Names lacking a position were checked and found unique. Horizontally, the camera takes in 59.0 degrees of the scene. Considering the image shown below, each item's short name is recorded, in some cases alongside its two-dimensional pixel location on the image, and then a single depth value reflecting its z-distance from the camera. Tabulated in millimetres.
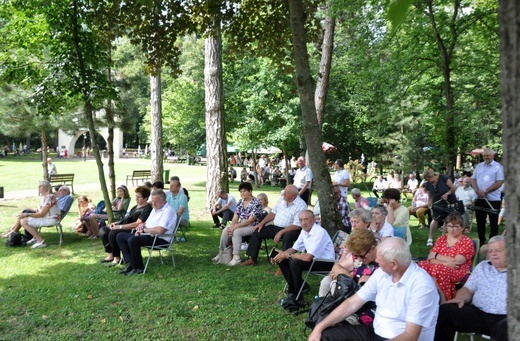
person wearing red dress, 4438
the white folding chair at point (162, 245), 6824
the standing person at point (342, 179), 9584
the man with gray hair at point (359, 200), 8148
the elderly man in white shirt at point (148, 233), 6715
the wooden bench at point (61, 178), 18906
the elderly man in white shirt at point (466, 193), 10516
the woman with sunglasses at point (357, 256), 4160
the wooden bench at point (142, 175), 23328
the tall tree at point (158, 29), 7992
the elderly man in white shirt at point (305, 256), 5395
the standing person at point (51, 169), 19681
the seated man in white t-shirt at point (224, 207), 10070
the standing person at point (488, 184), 7531
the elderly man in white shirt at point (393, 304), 3109
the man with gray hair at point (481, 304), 3768
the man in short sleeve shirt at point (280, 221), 7145
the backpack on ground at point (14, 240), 8564
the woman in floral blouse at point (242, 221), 7351
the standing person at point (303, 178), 10898
